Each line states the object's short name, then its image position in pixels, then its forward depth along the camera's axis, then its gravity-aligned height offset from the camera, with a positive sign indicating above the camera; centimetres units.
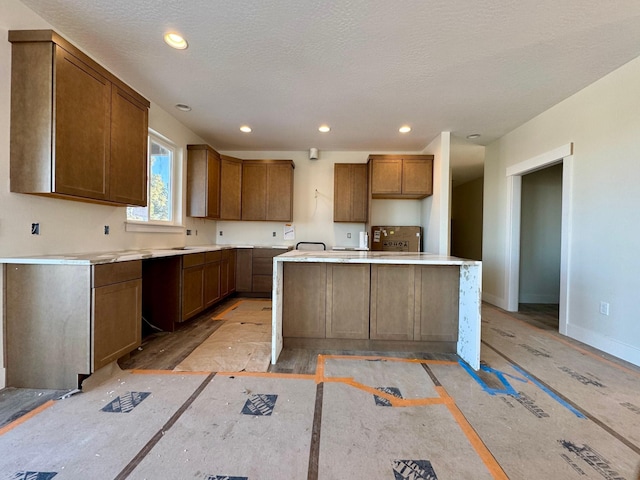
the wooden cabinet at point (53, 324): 183 -61
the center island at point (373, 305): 258 -64
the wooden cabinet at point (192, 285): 310 -60
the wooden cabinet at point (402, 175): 451 +104
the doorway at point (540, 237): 472 +6
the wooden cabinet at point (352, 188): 493 +89
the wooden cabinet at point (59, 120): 186 +81
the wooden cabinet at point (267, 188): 493 +86
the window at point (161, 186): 346 +66
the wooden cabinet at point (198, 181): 423 +83
